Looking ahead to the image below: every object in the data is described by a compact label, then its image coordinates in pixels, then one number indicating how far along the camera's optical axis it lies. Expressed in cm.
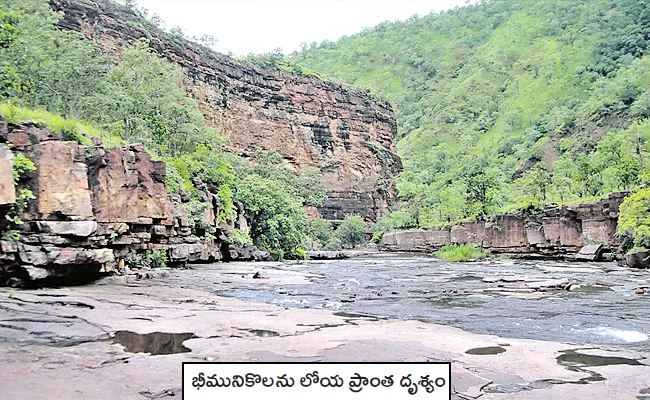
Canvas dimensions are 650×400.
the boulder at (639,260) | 2547
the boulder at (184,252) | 2386
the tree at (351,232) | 7494
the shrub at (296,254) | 4059
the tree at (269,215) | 3772
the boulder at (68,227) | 1316
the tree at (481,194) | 5050
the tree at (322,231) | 7062
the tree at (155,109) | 3058
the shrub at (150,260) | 2009
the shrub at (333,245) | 6977
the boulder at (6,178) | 1130
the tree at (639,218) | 2591
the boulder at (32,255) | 1227
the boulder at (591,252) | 3325
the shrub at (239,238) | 3309
